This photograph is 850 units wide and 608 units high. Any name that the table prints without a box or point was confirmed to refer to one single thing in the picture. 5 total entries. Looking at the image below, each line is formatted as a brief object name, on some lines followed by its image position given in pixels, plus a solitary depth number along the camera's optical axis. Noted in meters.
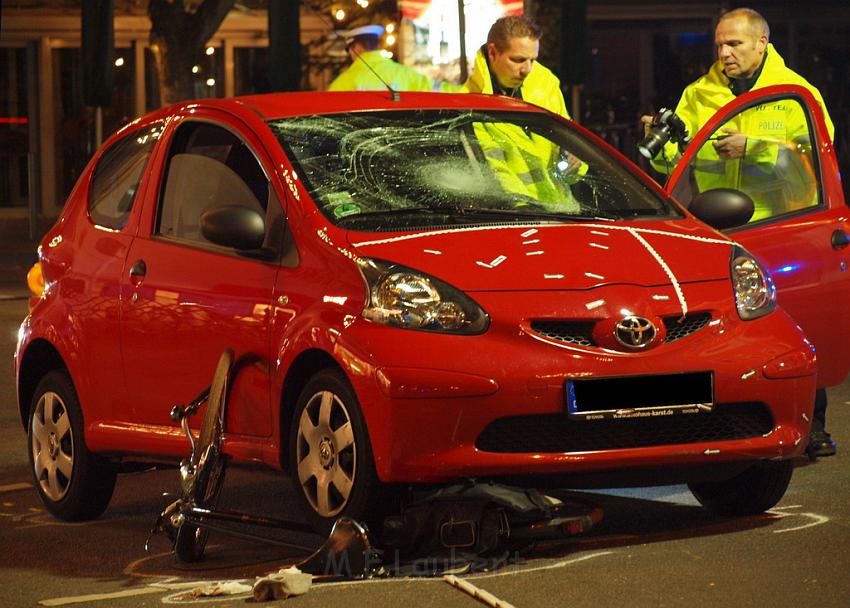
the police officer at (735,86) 17.36
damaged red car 12.48
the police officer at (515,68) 19.91
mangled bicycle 12.32
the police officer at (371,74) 22.75
